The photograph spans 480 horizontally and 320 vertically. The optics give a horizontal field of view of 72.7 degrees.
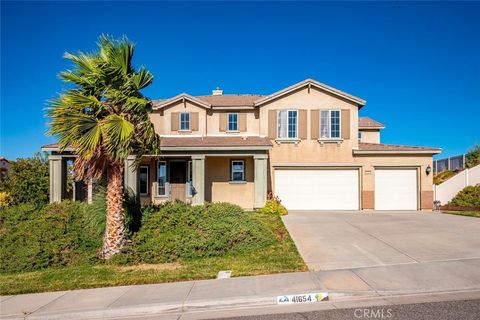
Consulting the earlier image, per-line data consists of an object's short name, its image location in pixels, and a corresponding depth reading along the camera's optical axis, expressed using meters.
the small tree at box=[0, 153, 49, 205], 19.22
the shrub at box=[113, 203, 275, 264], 9.39
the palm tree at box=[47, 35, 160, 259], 8.99
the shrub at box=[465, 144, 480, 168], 23.92
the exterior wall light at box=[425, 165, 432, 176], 17.70
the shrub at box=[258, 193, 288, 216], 15.48
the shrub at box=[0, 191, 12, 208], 18.81
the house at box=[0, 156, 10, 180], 34.56
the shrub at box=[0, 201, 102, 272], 9.48
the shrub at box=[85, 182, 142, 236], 10.41
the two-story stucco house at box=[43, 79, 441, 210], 17.95
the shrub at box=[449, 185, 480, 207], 17.92
